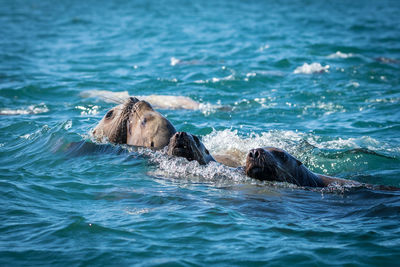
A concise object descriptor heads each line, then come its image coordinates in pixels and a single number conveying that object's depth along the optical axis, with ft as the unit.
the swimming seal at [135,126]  55.11
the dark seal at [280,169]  46.32
